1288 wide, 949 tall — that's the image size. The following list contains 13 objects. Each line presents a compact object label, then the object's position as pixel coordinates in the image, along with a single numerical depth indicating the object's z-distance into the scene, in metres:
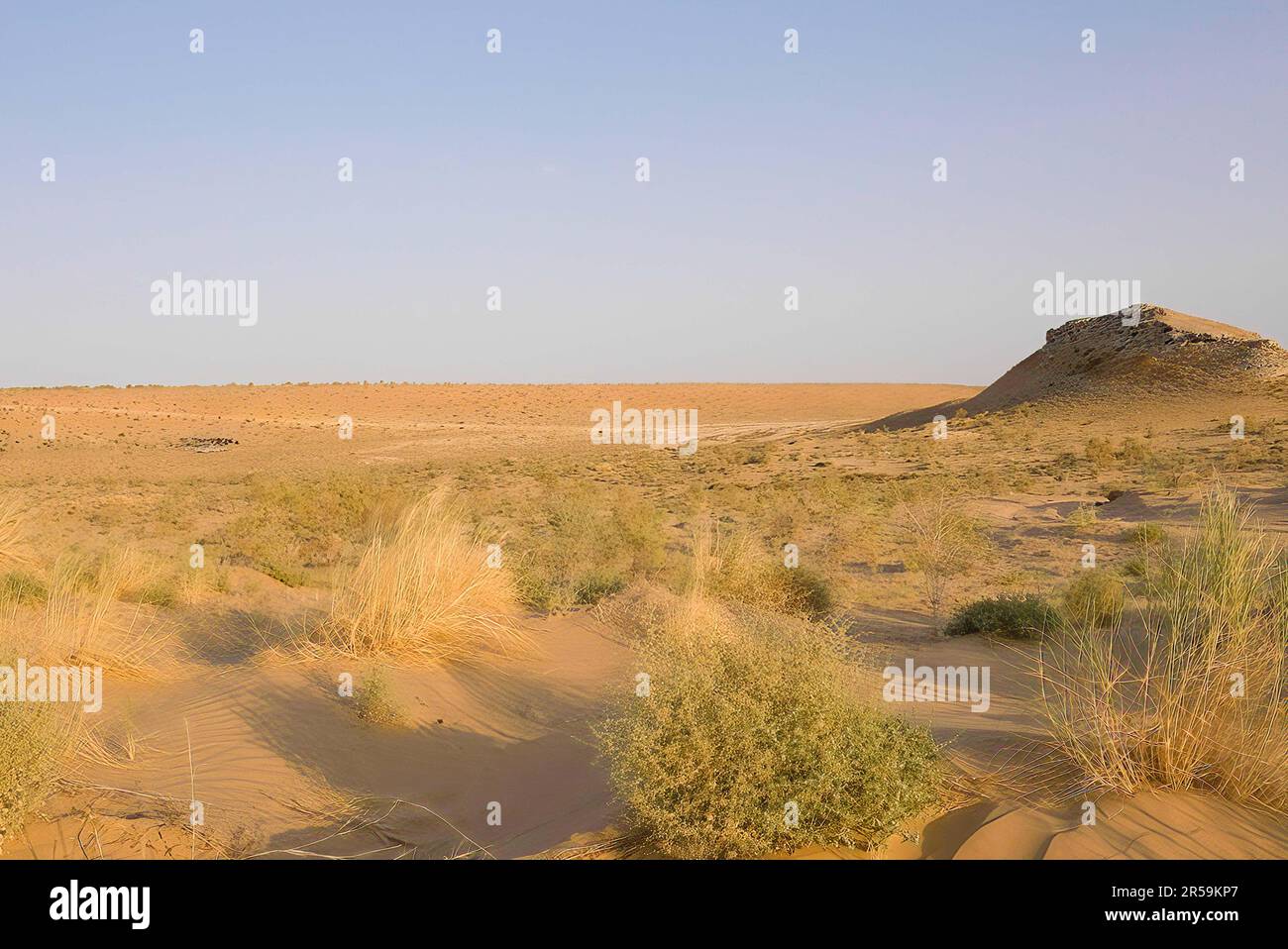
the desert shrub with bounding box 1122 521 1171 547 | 13.19
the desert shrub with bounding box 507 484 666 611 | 10.83
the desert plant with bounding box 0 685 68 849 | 4.85
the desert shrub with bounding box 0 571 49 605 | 9.45
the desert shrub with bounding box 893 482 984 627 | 11.67
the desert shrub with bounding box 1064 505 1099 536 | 16.03
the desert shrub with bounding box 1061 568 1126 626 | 9.30
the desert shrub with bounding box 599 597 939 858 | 4.34
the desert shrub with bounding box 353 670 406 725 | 6.97
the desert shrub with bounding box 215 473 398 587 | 14.59
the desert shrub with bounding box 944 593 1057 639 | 9.15
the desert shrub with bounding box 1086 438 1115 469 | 24.62
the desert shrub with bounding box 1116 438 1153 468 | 24.07
